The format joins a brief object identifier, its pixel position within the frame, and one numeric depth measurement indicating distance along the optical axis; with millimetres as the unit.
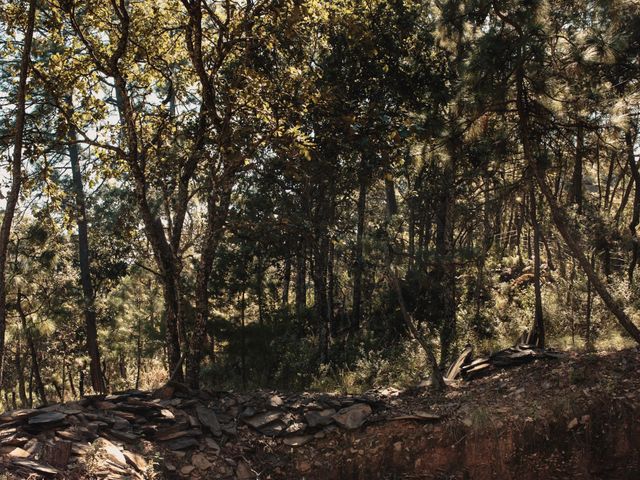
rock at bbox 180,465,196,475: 6617
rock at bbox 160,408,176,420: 7352
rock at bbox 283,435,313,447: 7430
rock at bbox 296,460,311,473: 7168
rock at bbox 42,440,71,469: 5770
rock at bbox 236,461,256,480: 6875
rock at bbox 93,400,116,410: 7381
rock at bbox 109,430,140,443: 6699
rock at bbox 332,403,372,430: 7676
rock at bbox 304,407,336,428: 7695
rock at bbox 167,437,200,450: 6914
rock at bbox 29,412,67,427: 6387
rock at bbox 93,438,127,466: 6082
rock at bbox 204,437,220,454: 7074
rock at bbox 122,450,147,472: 6234
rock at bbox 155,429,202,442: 7012
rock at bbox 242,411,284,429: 7668
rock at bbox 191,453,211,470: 6758
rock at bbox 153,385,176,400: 7973
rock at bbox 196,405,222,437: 7340
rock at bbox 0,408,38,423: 6457
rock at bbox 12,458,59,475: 5488
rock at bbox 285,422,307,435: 7586
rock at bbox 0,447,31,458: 5662
